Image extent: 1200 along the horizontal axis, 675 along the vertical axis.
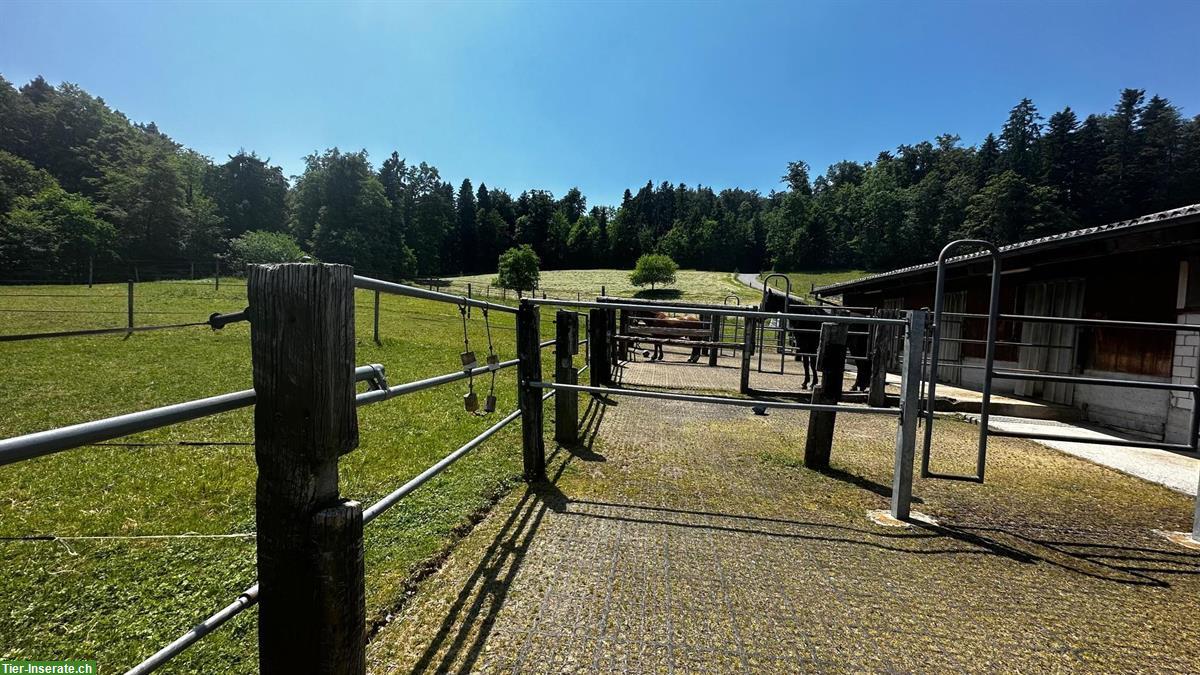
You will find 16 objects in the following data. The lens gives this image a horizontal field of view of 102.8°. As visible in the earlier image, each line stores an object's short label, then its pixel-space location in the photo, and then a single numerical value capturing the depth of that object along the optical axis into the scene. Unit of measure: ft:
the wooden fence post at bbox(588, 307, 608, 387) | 20.12
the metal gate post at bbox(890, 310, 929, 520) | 9.37
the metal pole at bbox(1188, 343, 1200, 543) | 9.64
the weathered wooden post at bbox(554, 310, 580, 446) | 13.15
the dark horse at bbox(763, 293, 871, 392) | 27.17
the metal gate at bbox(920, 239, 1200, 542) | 9.65
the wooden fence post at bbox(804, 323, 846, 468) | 12.90
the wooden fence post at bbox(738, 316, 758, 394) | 24.51
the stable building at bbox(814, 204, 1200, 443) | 18.37
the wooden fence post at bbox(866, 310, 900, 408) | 19.42
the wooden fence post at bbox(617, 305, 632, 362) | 29.55
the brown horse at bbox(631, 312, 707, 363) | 37.60
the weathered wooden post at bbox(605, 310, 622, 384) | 24.06
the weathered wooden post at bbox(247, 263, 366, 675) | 3.50
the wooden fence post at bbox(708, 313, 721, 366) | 38.11
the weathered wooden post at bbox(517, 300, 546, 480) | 10.18
